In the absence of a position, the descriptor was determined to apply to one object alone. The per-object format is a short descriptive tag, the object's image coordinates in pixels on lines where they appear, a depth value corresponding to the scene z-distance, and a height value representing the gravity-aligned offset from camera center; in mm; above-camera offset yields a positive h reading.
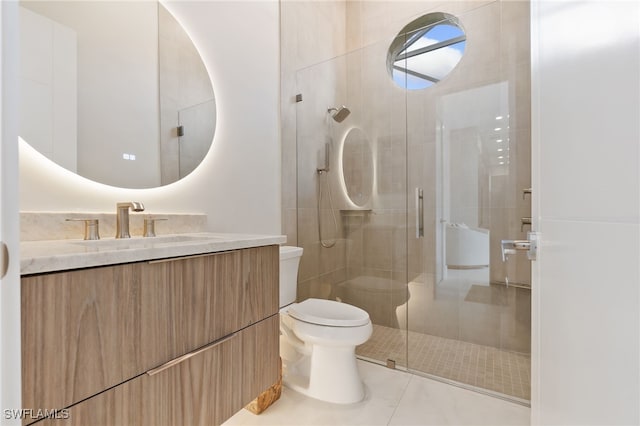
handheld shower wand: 2420 +425
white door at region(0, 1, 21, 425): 401 +1
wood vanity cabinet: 640 -324
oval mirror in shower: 2303 +346
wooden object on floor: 1477 -919
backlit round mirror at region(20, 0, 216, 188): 1116 +520
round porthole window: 2232 +1184
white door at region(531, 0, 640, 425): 228 -1
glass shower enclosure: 2002 +71
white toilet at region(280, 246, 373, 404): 1517 -645
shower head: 2402 +775
